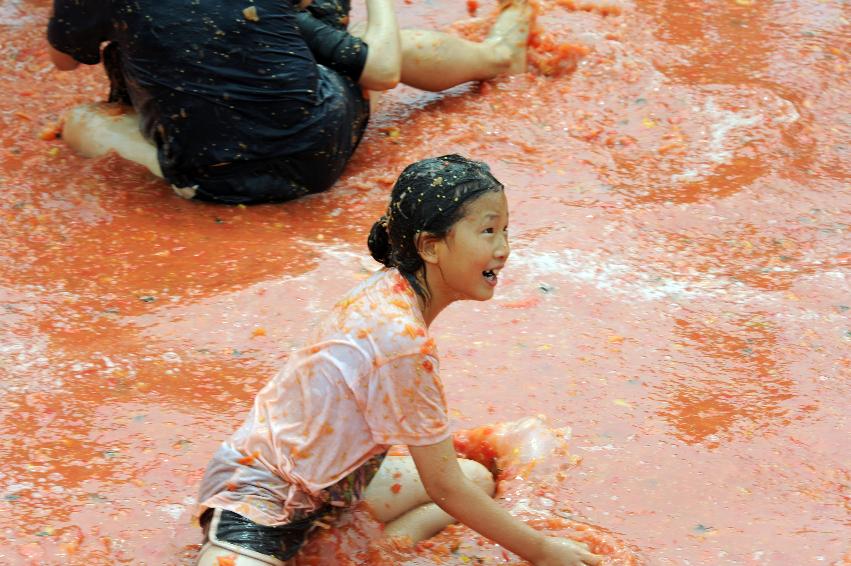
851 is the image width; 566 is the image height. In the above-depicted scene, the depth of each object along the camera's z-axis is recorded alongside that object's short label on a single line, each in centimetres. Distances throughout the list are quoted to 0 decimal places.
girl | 466
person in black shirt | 798
